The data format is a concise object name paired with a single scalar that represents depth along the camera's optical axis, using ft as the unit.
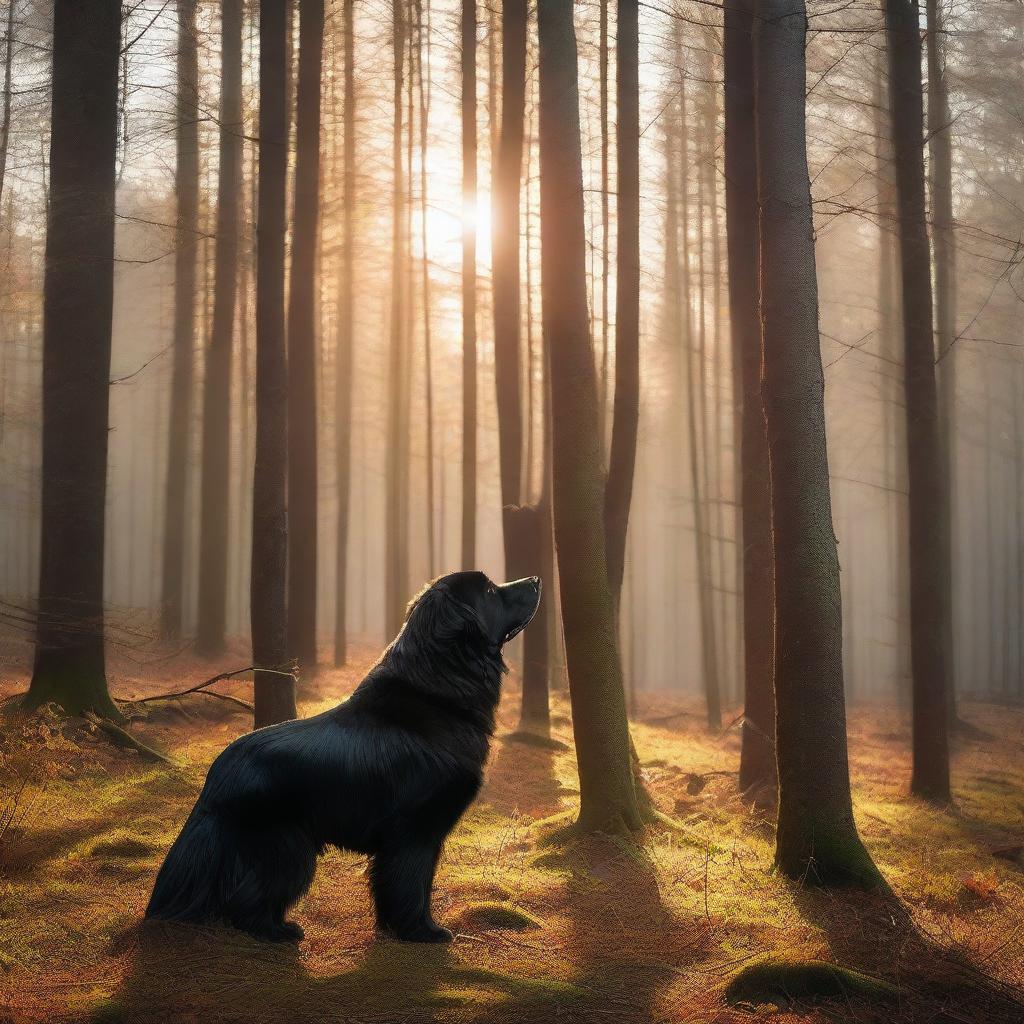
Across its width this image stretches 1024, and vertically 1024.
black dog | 14.35
